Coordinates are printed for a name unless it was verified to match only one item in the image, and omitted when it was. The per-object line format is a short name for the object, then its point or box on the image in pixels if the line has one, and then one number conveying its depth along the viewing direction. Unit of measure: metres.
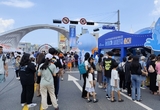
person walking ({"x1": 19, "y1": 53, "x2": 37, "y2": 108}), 4.34
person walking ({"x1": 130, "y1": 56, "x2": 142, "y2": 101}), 4.95
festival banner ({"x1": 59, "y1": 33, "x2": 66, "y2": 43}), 77.66
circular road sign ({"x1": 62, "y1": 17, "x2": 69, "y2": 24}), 16.81
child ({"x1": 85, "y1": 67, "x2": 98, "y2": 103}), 4.88
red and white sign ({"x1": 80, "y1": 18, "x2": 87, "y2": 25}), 17.31
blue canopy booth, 9.11
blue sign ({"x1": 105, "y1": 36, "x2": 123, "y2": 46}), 11.52
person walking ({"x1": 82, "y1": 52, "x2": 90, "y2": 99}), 4.97
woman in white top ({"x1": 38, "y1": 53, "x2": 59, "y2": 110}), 3.88
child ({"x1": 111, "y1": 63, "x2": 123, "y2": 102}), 4.88
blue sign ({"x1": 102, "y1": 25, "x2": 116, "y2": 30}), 18.60
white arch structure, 51.49
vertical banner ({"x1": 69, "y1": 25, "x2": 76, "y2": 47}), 28.00
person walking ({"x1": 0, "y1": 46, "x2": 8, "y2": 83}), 5.26
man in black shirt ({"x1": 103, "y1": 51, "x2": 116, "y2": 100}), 5.11
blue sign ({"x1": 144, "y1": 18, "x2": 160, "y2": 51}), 7.72
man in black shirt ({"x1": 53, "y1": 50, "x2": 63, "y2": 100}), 4.59
